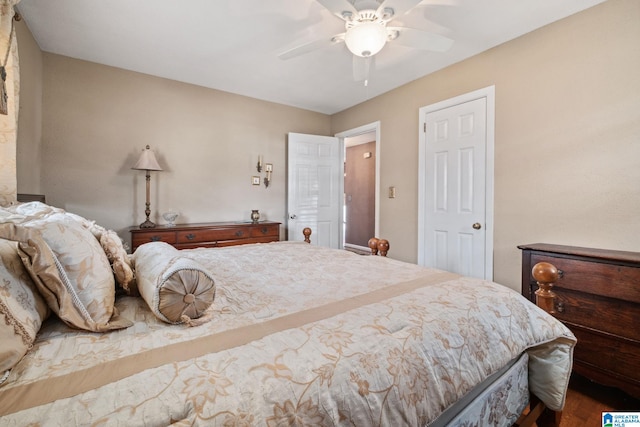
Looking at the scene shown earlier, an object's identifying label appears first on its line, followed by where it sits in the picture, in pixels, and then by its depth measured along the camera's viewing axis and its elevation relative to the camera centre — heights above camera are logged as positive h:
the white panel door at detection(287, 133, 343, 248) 4.11 +0.34
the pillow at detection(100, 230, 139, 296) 1.11 -0.23
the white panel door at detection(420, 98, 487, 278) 2.74 +0.24
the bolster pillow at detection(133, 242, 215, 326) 0.83 -0.26
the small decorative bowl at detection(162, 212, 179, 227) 3.17 -0.11
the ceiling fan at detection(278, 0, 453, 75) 1.68 +1.24
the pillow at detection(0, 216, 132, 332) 0.73 -0.19
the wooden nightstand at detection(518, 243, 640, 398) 1.61 -0.59
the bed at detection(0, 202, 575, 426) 0.56 -0.36
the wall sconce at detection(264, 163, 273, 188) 4.02 +0.54
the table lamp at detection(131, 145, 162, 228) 2.97 +0.47
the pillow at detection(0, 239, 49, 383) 0.60 -0.25
